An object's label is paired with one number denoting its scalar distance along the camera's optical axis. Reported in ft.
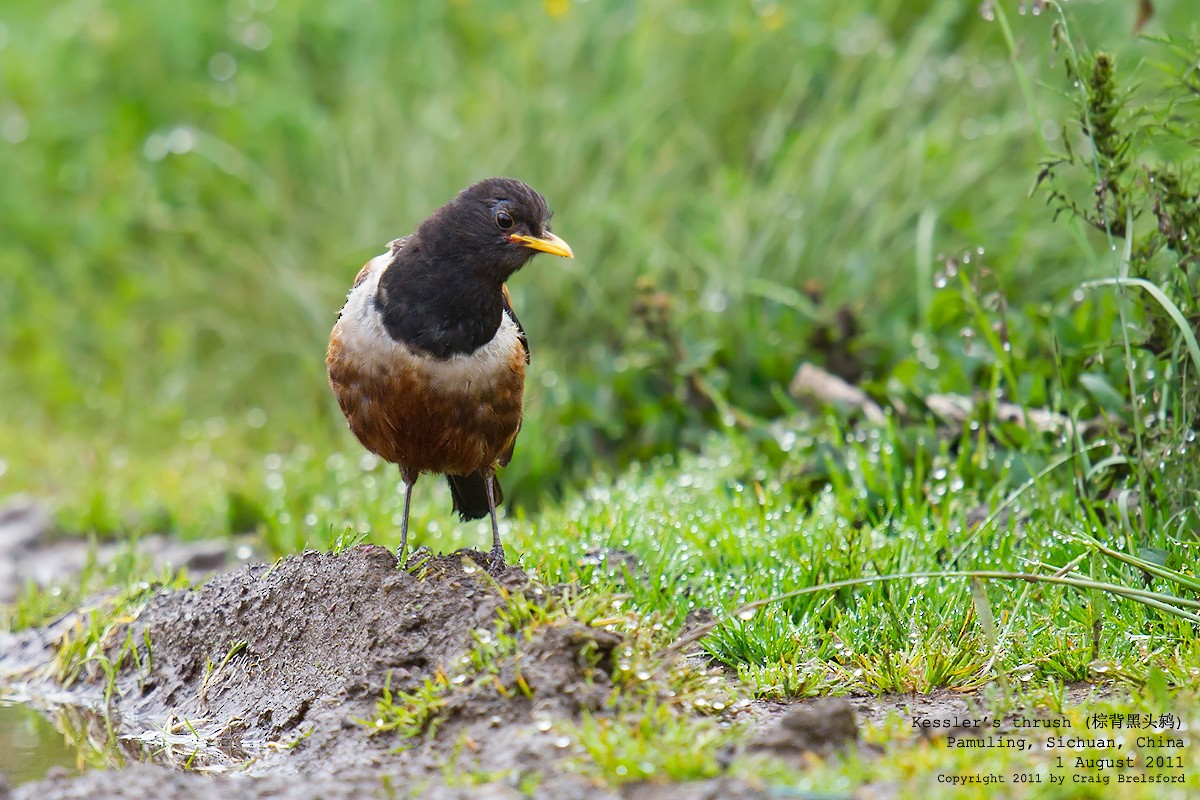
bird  25.62
